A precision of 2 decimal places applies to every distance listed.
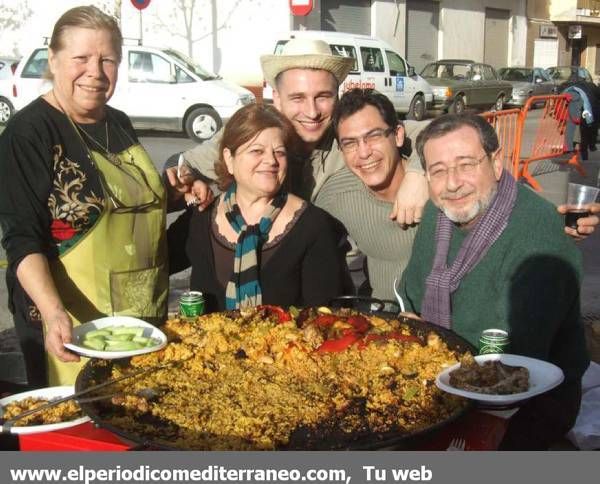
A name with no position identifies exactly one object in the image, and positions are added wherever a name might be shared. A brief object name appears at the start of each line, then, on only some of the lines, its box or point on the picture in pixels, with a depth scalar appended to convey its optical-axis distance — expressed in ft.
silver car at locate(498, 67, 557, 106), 96.32
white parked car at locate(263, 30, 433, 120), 68.95
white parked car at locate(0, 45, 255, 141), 57.77
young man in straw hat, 12.43
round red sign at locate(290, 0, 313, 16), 81.35
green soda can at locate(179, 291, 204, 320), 9.77
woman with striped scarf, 11.03
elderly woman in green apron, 9.39
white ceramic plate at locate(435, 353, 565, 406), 7.08
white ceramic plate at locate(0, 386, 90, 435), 7.47
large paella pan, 7.00
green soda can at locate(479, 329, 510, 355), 8.18
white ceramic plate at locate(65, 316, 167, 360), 8.09
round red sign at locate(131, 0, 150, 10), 65.05
